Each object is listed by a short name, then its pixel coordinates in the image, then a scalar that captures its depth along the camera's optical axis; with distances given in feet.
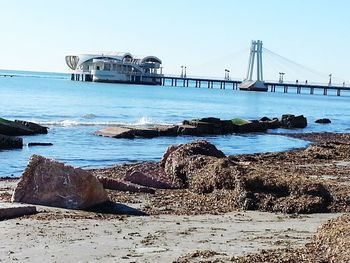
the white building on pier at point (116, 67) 584.40
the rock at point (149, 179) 48.11
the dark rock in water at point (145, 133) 115.55
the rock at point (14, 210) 33.63
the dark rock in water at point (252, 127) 147.74
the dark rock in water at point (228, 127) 141.79
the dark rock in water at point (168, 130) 123.54
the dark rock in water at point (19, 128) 103.19
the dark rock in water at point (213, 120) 141.81
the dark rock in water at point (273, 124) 163.24
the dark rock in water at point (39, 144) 90.09
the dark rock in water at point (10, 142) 84.12
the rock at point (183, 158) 49.44
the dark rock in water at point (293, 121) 175.63
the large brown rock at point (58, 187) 38.04
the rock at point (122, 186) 45.44
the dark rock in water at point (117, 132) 112.37
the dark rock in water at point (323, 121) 205.26
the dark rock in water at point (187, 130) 127.77
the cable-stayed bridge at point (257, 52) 626.64
